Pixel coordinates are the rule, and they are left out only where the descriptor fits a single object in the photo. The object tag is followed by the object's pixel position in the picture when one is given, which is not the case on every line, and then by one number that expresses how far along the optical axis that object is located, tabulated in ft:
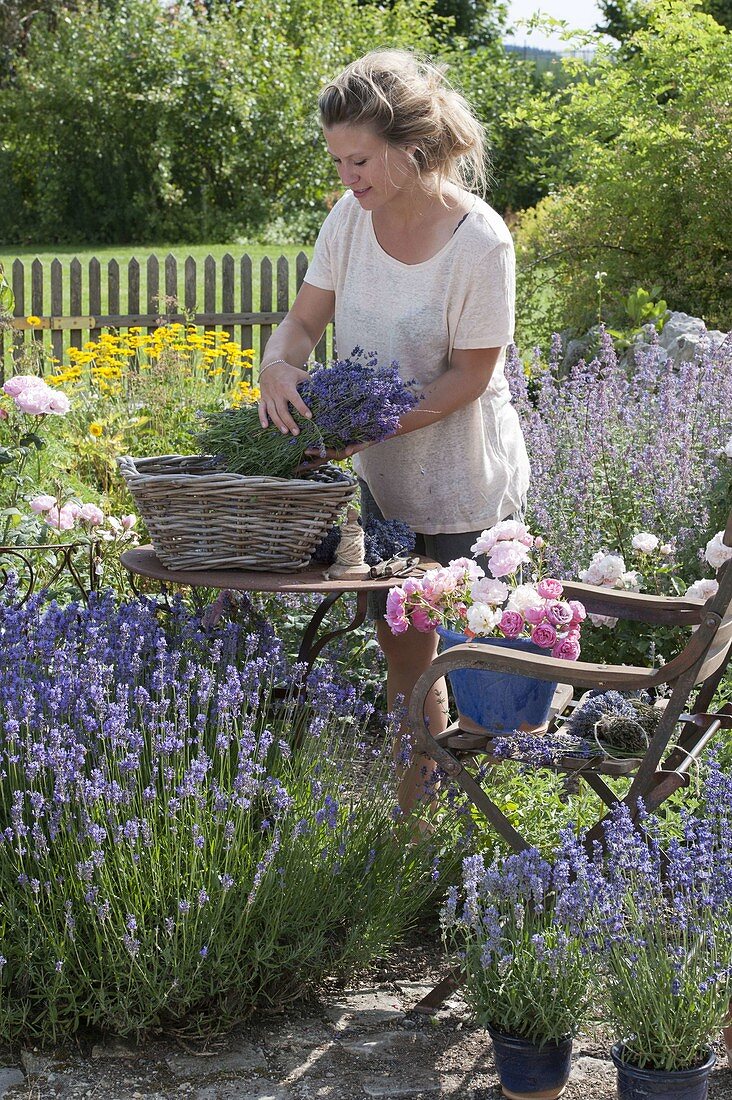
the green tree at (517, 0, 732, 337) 29.71
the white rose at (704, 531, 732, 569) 11.02
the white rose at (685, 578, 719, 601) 11.06
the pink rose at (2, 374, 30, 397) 13.65
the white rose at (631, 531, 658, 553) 12.73
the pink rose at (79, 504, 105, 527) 13.92
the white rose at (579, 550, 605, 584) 10.80
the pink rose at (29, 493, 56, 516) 13.70
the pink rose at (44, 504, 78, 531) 13.73
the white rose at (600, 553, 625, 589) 10.69
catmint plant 15.49
